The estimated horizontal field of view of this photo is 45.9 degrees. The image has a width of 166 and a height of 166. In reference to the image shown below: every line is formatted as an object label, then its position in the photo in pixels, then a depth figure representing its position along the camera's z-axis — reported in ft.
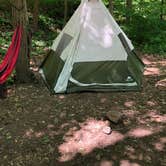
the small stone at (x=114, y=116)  8.51
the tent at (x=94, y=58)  10.83
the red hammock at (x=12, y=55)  10.00
